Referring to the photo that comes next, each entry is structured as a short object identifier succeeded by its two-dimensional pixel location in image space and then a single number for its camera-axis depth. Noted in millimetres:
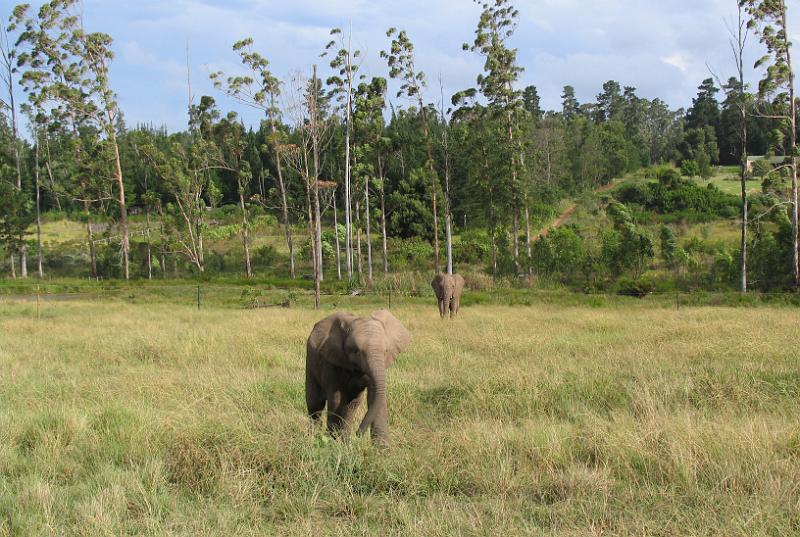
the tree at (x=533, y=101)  91094
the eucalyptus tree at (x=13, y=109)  43125
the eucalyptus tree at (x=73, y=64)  41531
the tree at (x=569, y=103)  114312
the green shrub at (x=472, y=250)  41156
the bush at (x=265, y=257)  45359
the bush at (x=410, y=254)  41281
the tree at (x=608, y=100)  105438
